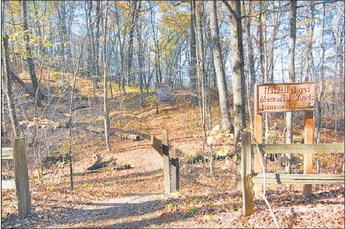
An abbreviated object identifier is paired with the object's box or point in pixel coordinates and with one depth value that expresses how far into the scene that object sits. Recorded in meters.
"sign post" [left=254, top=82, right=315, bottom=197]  4.54
